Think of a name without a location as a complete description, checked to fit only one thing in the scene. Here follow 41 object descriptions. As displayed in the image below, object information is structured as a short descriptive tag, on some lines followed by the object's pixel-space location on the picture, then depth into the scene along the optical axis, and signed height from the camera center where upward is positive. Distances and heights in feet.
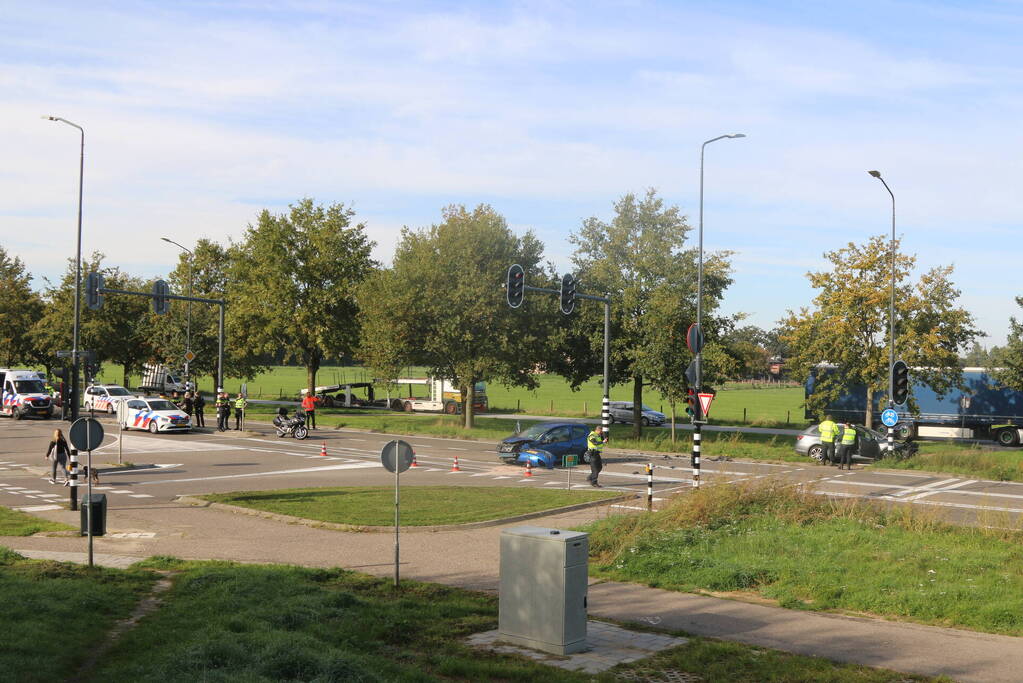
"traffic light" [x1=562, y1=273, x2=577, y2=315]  92.89 +7.91
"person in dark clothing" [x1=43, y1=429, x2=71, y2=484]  77.30 -6.97
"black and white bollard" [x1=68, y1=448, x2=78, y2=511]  64.90 -7.99
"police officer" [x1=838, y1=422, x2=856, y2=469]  99.71 -7.23
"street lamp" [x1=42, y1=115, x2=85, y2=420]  123.13 +4.97
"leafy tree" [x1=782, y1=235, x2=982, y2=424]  131.85 +7.68
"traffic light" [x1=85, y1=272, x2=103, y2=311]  112.42 +9.16
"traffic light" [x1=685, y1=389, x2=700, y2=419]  79.27 -2.45
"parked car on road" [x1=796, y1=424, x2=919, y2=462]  108.68 -7.78
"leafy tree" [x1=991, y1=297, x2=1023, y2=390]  143.74 +3.16
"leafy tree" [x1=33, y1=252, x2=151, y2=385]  196.75 +8.60
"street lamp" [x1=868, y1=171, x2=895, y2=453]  105.81 +1.76
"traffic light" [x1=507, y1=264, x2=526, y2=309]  87.04 +7.98
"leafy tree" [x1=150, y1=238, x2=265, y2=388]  196.24 +9.77
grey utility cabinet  31.09 -7.21
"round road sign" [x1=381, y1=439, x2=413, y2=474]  42.91 -3.87
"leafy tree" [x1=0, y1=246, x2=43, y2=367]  214.28 +11.13
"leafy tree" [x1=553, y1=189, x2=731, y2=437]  126.93 +10.75
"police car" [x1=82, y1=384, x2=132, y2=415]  167.94 -5.60
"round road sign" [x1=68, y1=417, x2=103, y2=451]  49.21 -3.51
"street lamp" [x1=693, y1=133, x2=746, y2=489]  70.33 -4.78
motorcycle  127.65 -7.61
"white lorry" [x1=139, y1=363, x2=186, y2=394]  218.38 -3.08
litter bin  49.37 -7.57
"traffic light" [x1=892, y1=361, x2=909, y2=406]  93.56 -0.50
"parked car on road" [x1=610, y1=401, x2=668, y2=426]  185.98 -8.00
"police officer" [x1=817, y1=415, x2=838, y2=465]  103.81 -6.60
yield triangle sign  81.10 -2.33
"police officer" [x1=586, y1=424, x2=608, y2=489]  80.59 -6.80
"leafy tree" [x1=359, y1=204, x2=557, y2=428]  134.72 +8.57
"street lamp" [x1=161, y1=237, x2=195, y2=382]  179.01 +7.01
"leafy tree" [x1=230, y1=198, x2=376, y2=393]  170.50 +14.88
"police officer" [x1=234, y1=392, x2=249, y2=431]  135.03 -5.84
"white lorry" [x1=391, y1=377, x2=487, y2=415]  199.11 -6.32
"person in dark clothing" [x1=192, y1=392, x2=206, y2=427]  138.36 -5.83
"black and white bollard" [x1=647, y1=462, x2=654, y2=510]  60.37 -7.43
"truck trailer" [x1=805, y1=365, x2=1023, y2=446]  145.07 -4.74
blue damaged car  96.43 -7.45
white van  153.48 -5.10
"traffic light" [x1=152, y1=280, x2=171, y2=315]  115.75 +8.64
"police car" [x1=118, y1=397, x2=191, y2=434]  130.21 -6.81
